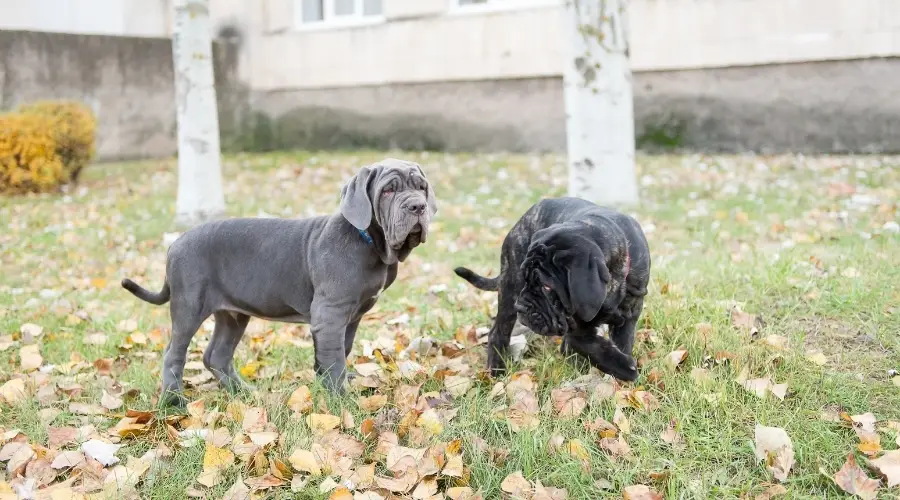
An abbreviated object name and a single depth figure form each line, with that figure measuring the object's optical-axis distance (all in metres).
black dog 3.64
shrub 12.34
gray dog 3.84
